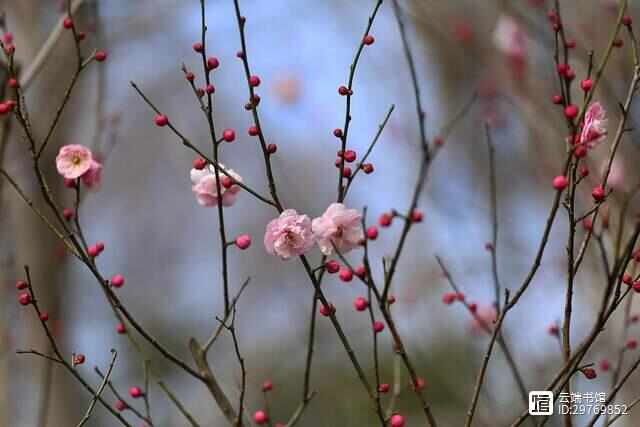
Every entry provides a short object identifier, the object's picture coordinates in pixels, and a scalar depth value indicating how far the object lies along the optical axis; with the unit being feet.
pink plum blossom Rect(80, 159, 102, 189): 6.87
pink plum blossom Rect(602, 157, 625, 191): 7.52
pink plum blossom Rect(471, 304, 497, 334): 7.77
